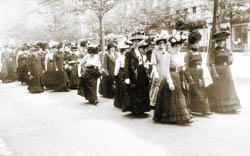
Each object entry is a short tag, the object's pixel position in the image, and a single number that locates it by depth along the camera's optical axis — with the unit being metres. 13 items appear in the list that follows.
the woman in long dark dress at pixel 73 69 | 14.72
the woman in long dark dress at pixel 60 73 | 14.18
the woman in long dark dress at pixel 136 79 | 8.05
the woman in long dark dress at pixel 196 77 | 7.95
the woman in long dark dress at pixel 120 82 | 9.43
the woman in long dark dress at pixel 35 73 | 14.11
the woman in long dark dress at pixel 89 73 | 10.58
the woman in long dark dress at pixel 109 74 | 11.84
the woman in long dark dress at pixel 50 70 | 14.58
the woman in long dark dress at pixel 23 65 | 17.55
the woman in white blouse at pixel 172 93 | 7.11
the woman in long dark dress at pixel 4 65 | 20.27
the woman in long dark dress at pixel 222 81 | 8.03
